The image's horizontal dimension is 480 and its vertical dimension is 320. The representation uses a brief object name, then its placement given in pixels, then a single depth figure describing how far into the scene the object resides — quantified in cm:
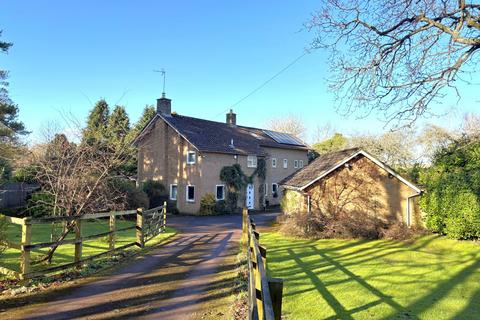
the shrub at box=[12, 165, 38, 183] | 2469
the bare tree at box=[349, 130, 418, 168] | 3900
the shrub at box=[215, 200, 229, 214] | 2846
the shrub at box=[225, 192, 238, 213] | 2961
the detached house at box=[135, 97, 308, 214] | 2891
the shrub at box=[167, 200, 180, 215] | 2908
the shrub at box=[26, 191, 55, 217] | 2084
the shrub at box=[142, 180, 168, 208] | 2970
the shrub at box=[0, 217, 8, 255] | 796
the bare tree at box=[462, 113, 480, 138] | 3259
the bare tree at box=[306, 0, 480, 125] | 798
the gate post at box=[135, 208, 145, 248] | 1242
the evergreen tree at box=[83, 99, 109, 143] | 4050
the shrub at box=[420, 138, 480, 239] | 1475
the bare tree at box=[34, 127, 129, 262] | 955
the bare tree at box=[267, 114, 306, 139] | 6084
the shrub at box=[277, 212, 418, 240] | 1678
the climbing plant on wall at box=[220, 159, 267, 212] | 2991
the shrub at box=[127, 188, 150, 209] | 2411
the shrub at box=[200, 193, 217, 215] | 2788
